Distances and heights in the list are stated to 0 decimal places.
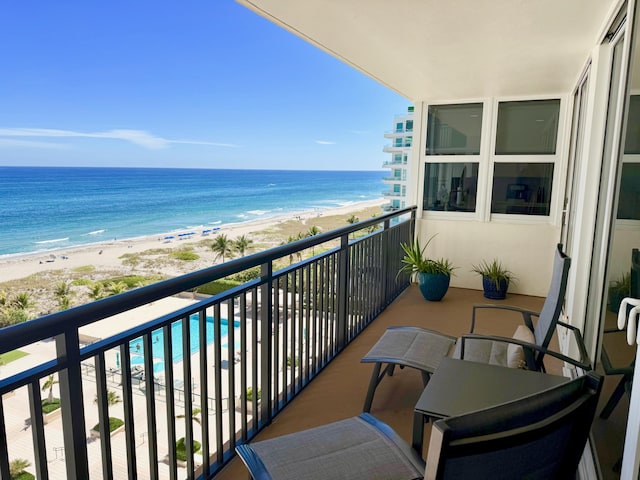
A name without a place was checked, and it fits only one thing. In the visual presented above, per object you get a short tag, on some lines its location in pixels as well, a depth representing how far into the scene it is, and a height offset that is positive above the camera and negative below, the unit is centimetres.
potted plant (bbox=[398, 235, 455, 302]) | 508 -107
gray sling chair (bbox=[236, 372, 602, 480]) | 93 -55
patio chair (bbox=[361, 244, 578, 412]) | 241 -100
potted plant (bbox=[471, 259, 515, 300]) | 529 -119
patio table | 160 -79
